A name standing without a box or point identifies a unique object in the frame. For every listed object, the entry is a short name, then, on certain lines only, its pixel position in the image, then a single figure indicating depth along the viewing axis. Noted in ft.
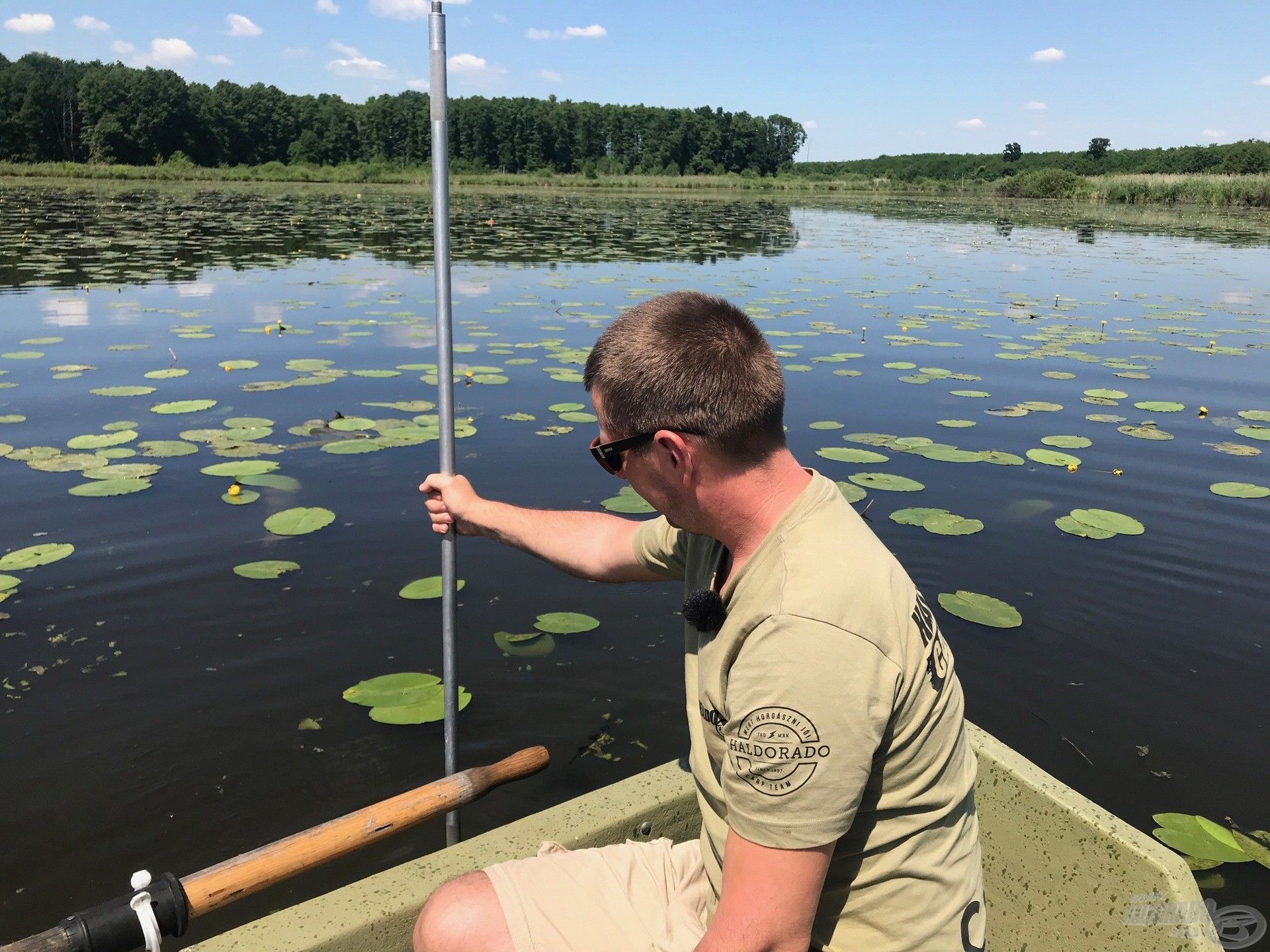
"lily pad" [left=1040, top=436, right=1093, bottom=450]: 17.06
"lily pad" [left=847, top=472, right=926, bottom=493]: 14.51
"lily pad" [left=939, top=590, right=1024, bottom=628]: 10.86
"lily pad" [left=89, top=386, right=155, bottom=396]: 17.85
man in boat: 3.30
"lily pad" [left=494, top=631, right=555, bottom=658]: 10.01
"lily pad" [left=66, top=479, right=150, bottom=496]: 13.08
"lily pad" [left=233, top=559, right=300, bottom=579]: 11.09
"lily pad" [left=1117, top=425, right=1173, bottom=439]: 17.78
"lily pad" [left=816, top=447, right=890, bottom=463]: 15.80
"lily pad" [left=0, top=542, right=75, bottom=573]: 10.88
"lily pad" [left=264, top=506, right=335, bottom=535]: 12.24
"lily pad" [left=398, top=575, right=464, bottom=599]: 10.88
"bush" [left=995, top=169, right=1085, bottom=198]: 149.28
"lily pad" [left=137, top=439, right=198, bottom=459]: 14.73
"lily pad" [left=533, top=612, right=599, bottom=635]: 10.41
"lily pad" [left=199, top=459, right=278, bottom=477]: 14.01
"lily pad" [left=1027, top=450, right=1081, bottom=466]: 16.07
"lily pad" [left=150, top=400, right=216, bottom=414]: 16.89
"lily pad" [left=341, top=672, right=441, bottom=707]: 8.95
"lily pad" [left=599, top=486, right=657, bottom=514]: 13.29
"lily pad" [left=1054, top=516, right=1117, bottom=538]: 13.19
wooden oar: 4.24
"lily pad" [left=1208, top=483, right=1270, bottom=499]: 14.62
